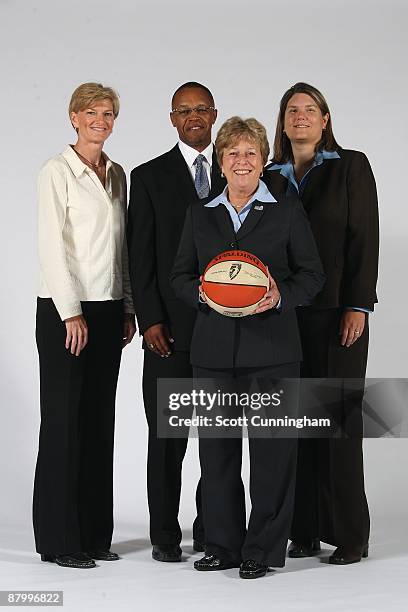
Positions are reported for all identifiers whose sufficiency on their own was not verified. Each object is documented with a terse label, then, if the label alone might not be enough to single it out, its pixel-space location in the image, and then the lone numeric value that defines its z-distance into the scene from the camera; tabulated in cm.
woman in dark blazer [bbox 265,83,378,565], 503
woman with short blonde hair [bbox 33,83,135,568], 491
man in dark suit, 504
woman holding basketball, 471
